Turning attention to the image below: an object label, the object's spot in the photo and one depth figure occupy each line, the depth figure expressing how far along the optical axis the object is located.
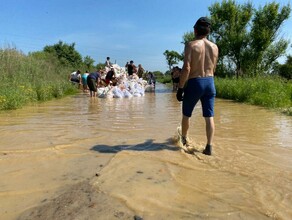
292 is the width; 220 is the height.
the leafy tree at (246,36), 18.32
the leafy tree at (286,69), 26.77
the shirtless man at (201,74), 2.96
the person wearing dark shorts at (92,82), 11.30
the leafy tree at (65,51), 31.68
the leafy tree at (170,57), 39.58
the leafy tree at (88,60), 31.05
